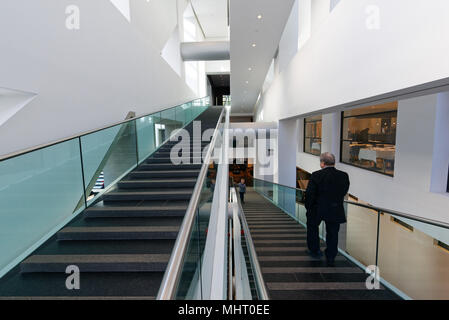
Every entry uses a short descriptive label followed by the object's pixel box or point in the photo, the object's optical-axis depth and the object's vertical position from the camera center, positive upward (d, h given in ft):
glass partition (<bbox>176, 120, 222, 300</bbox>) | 4.13 -2.58
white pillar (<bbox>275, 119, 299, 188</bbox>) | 32.50 -1.79
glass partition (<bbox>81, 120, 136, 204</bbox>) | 10.72 -0.63
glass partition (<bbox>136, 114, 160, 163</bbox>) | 15.66 +0.45
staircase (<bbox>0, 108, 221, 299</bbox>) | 6.55 -3.80
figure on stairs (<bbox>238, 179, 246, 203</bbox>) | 36.63 -7.88
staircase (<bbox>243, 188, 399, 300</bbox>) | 8.24 -5.71
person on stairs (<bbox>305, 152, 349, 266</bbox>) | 9.18 -2.44
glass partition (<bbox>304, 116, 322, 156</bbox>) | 31.20 +0.77
